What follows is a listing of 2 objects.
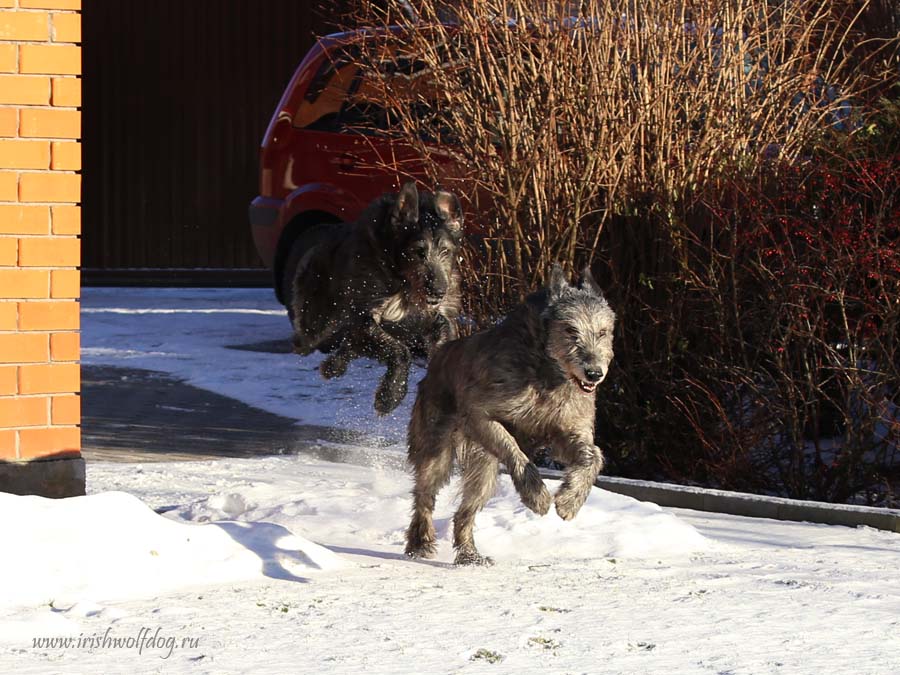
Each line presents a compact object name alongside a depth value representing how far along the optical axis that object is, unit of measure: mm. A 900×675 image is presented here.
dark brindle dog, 8422
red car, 12250
